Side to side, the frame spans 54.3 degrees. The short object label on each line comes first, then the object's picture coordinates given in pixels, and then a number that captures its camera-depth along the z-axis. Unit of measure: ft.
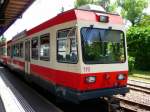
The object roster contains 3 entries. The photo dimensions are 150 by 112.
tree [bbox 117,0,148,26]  91.75
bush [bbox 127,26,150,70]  39.86
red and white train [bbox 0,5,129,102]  13.68
